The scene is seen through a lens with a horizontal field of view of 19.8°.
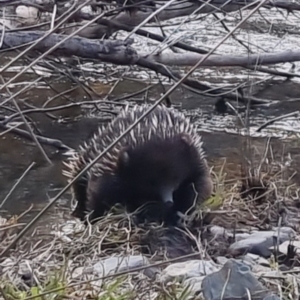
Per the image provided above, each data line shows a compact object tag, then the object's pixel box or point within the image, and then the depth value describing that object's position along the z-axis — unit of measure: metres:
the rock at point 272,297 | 2.56
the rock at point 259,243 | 3.43
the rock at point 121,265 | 3.01
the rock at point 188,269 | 2.94
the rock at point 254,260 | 3.20
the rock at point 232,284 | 2.62
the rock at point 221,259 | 3.30
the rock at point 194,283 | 2.77
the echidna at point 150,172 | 4.24
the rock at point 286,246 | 3.32
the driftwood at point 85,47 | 4.05
